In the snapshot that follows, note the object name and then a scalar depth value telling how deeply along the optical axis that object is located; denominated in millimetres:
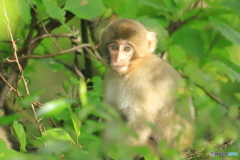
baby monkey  9758
